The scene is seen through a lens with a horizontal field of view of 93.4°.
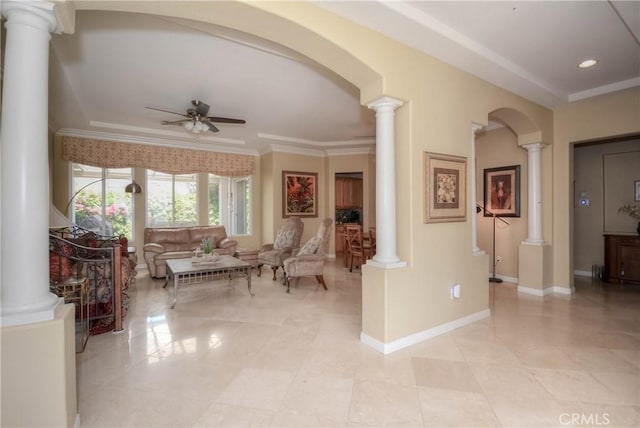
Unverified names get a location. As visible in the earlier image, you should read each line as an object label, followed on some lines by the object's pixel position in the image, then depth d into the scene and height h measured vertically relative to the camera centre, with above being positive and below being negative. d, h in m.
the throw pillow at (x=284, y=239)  5.87 -0.52
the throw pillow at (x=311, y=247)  4.96 -0.56
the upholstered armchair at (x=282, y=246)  5.57 -0.65
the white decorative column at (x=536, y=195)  4.64 +0.25
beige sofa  5.51 -0.61
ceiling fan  4.05 +1.34
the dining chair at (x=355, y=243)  6.25 -0.65
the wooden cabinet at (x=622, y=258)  4.79 -0.78
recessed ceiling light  3.33 +1.66
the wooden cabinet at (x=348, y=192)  8.87 +0.61
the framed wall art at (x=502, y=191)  5.09 +0.35
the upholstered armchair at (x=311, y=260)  4.80 -0.76
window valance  5.78 +1.22
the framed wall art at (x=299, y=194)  7.45 +0.49
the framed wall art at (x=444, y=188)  3.00 +0.25
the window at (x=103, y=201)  6.03 +0.29
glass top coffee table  4.09 -0.80
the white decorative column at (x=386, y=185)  2.83 +0.26
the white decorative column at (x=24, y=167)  1.51 +0.24
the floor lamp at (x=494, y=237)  5.30 -0.47
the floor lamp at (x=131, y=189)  5.68 +0.48
